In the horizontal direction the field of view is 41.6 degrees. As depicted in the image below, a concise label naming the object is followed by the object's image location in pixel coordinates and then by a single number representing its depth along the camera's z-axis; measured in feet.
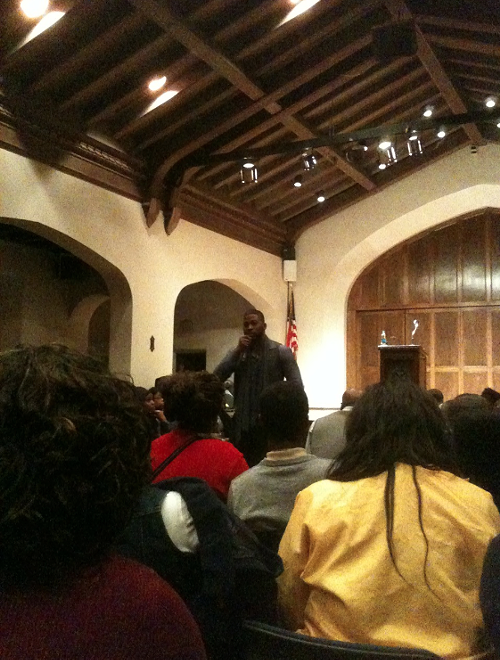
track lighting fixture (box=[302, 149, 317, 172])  22.38
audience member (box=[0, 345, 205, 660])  2.58
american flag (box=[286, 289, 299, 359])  29.40
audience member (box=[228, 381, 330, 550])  6.45
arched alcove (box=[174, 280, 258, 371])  33.04
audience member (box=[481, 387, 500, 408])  18.15
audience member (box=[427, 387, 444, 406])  15.88
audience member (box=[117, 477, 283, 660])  4.08
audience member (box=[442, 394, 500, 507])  7.40
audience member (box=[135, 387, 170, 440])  14.68
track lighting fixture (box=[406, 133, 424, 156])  20.79
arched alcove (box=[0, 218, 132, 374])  26.22
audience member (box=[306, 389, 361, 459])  11.51
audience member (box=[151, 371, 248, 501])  7.75
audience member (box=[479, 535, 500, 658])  3.85
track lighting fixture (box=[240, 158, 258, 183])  22.40
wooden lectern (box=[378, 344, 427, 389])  23.09
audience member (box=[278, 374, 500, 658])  4.54
